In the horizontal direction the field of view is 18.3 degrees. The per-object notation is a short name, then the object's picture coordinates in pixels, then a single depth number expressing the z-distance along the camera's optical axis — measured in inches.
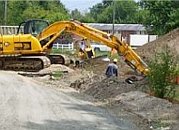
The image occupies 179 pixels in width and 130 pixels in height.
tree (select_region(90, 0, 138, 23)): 6127.0
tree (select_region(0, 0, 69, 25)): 3929.6
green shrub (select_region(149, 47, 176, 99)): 797.9
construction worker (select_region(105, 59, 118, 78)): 1074.4
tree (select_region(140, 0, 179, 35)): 2407.5
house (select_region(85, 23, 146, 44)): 4835.1
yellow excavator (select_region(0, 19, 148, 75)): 1320.1
